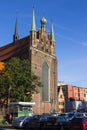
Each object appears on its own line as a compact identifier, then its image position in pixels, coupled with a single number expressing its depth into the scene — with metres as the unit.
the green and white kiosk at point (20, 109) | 23.68
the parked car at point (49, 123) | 14.55
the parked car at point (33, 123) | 15.60
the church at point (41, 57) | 40.87
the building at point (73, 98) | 52.32
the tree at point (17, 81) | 27.47
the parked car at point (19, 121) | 17.38
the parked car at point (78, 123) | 11.85
